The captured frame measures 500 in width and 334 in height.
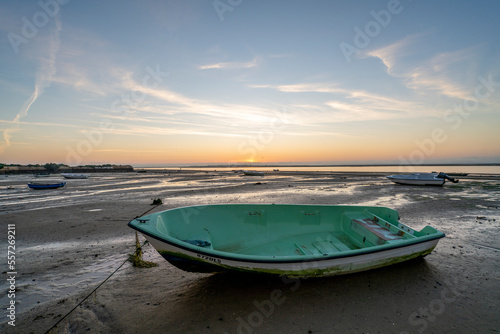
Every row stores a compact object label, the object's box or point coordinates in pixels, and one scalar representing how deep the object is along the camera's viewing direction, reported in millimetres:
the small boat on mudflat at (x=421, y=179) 21030
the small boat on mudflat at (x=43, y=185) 20625
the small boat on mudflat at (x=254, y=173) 43500
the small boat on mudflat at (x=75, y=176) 35853
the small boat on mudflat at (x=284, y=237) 3590
